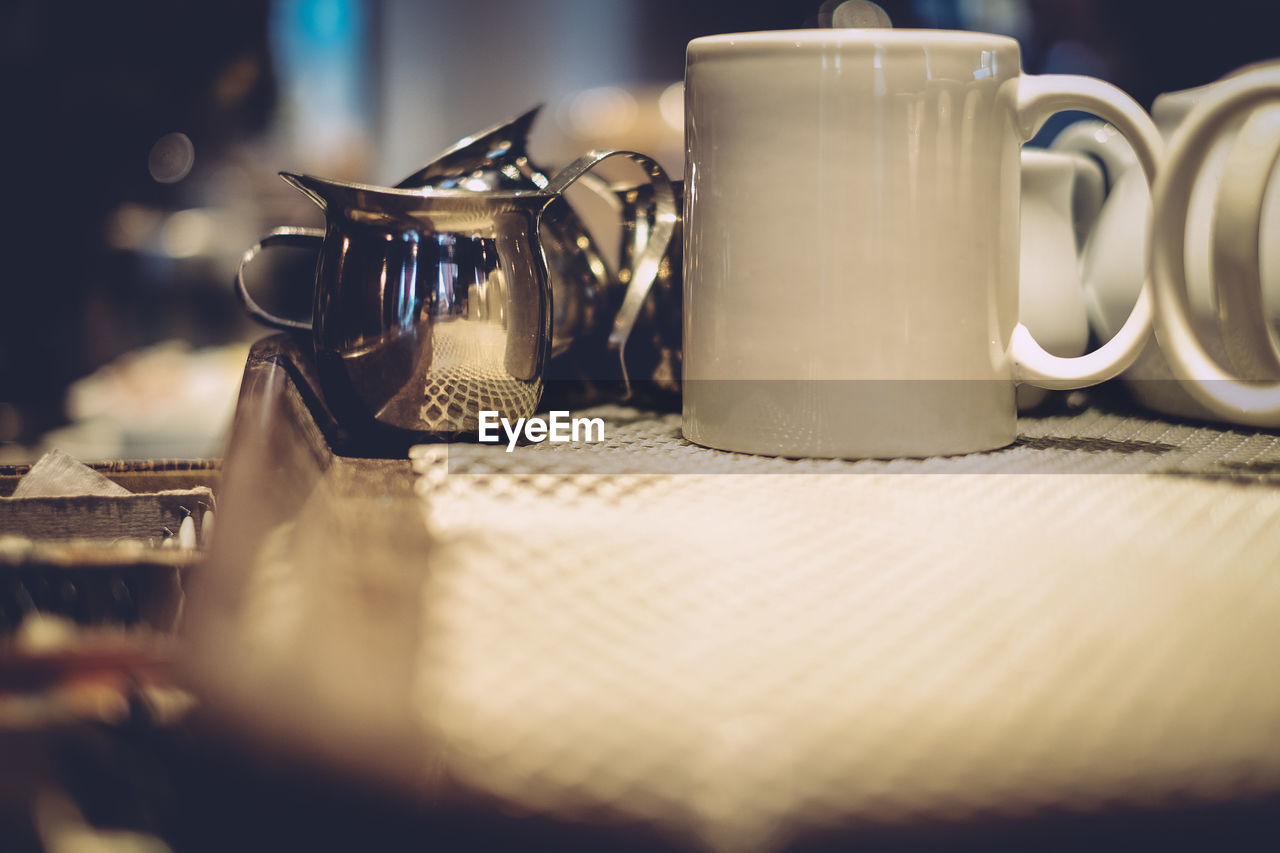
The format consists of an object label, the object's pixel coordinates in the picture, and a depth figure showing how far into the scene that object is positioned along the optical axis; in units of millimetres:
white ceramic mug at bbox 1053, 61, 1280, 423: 358
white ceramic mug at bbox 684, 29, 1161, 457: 338
